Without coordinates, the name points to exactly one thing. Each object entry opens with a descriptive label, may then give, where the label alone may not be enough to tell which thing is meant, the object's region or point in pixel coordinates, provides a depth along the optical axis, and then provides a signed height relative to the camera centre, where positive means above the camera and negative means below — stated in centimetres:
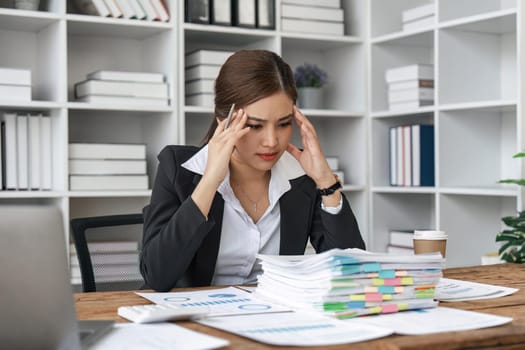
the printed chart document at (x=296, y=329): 118 -27
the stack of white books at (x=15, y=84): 303 +31
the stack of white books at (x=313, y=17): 361 +68
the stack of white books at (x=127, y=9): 321 +65
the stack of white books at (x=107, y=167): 317 -2
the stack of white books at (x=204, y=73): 339 +39
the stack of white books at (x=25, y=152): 308 +4
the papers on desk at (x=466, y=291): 161 -29
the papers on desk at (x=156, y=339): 114 -27
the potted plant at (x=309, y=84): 372 +37
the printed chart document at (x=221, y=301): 143 -28
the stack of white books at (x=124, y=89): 321 +31
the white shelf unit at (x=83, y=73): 312 +38
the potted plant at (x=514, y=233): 276 -27
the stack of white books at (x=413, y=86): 355 +34
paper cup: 186 -20
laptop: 102 -16
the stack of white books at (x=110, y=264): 229 -32
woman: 187 -9
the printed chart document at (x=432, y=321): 126 -28
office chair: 223 -24
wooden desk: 117 -28
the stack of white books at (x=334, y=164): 377 -2
